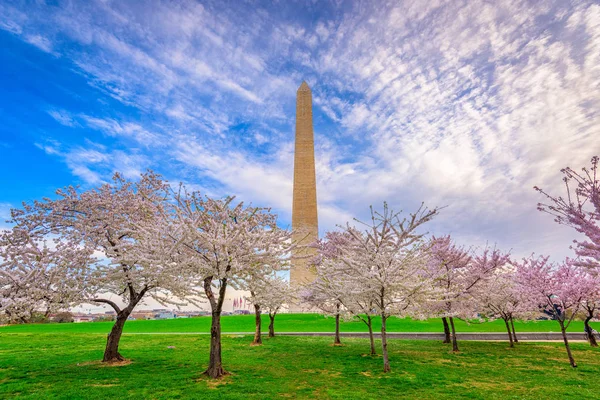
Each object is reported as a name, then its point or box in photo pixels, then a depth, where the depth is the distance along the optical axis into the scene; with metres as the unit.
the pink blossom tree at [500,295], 16.83
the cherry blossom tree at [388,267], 11.22
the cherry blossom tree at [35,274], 10.30
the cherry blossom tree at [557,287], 13.02
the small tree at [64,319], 46.43
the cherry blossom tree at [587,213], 5.24
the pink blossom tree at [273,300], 12.65
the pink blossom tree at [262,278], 11.00
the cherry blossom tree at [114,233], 11.52
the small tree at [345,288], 11.98
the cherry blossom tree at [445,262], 15.84
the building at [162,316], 56.66
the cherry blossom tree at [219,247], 10.16
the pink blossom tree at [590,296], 13.58
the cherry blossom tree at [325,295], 14.10
